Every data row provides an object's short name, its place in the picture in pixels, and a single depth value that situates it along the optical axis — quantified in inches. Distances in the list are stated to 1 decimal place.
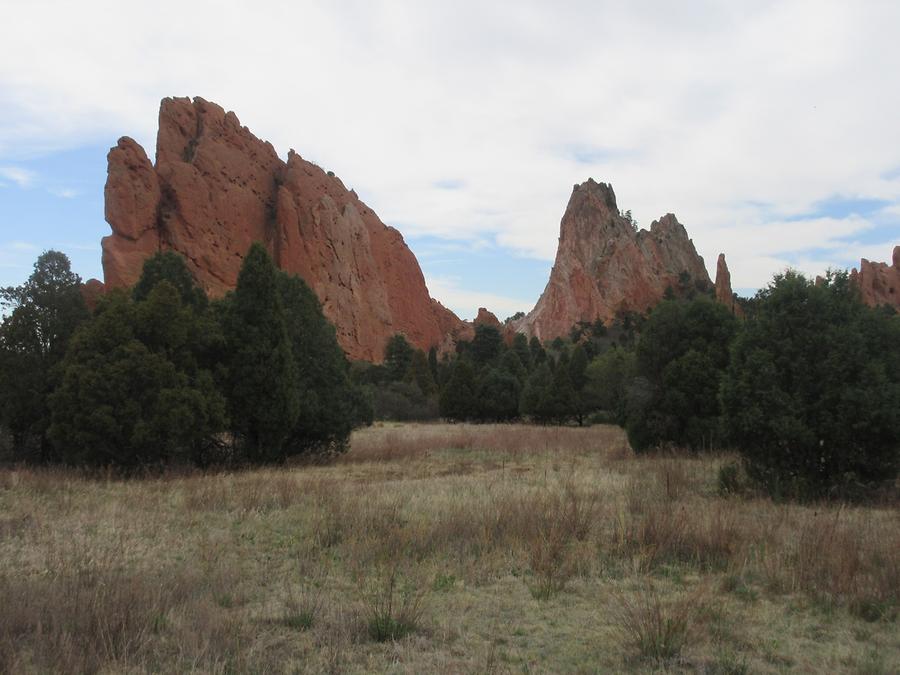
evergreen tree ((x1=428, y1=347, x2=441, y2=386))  2848.4
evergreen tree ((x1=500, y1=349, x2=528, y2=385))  2297.0
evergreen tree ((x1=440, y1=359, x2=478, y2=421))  1941.4
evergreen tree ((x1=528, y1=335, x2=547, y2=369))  2951.8
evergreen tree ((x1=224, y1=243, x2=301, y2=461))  730.2
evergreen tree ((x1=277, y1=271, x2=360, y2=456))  818.8
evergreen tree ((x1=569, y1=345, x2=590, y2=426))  1803.6
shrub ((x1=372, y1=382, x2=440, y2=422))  2113.7
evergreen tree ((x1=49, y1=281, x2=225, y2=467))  588.4
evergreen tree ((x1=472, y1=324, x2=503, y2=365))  3213.6
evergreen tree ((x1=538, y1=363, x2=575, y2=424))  1765.5
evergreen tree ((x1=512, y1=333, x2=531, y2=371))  3105.3
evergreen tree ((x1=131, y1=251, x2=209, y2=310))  767.1
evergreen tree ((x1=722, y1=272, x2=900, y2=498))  422.9
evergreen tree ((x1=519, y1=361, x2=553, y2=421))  1804.9
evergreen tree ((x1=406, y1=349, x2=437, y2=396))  2472.9
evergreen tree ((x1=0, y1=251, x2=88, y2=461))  665.0
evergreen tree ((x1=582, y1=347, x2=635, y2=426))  1712.6
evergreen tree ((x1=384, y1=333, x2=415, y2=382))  2941.2
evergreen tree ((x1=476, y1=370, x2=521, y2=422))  1957.4
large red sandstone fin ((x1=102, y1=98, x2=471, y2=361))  2736.2
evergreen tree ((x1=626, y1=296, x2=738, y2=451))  754.2
